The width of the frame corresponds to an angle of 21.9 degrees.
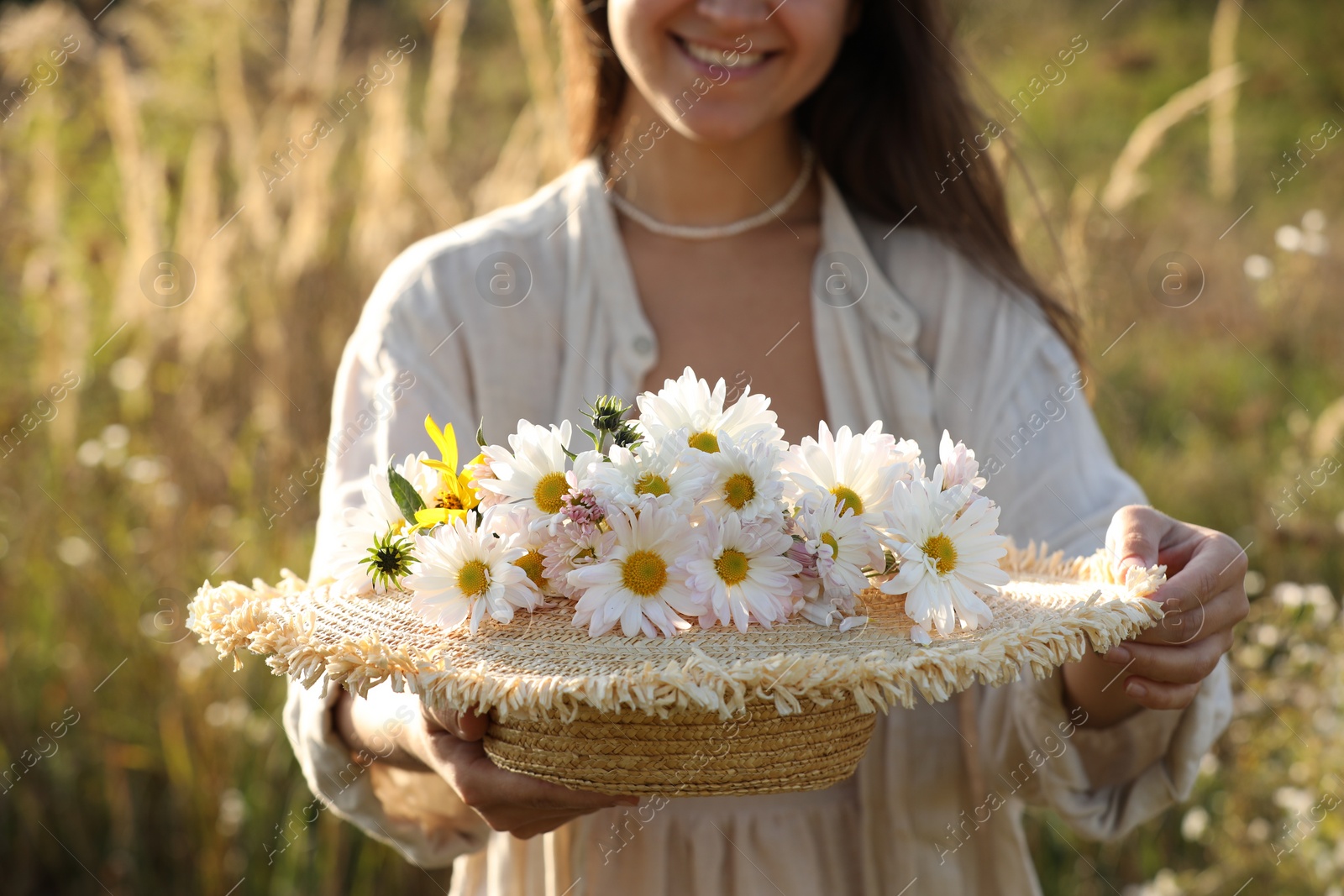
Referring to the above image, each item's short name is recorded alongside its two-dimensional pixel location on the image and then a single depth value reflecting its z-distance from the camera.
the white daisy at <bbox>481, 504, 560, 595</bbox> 1.40
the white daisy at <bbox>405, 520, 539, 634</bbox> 1.40
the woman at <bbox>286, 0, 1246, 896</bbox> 1.60
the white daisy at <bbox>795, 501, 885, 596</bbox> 1.40
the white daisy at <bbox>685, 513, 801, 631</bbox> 1.39
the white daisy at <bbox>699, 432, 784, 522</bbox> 1.39
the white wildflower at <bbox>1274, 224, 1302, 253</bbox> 1.96
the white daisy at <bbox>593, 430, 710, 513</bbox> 1.38
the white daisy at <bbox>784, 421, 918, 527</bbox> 1.42
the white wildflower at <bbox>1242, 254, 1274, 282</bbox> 2.12
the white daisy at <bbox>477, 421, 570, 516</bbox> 1.40
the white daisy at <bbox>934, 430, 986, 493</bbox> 1.43
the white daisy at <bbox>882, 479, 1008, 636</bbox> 1.40
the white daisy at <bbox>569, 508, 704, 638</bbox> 1.39
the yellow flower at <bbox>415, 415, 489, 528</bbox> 1.42
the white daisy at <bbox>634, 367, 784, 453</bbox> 1.41
